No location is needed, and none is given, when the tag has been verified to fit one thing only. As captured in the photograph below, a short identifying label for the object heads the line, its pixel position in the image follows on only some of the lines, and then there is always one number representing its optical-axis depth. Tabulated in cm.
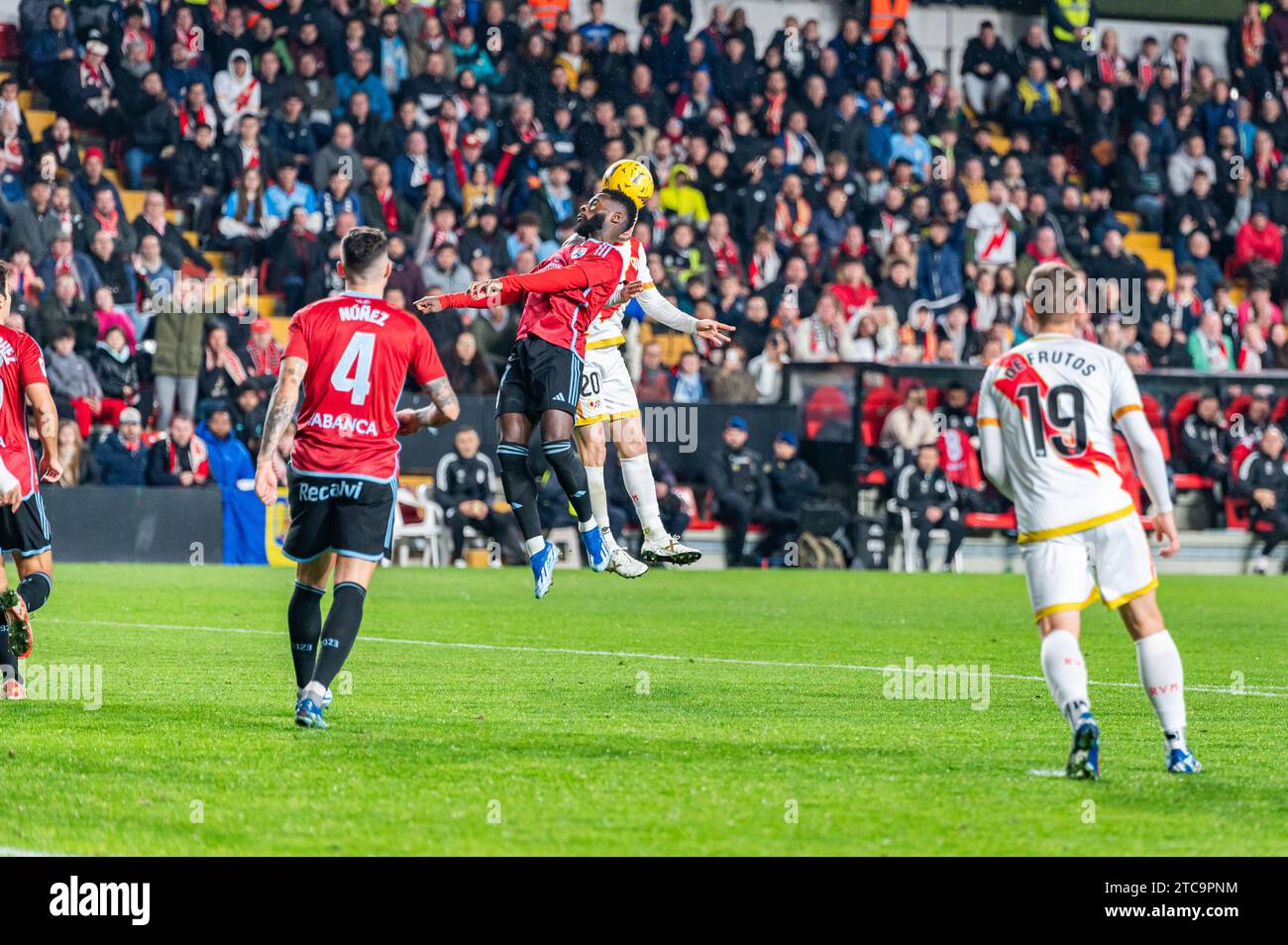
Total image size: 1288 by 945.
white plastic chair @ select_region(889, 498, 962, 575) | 2491
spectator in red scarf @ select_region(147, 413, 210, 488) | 2203
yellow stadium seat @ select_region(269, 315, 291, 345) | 2388
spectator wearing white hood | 2489
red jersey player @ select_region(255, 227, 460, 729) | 880
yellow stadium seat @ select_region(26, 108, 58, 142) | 2469
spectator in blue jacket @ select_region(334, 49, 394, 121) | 2573
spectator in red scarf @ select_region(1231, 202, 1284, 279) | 3017
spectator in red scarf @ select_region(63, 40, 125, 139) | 2434
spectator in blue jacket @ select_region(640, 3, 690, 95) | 2836
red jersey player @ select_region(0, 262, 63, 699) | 1008
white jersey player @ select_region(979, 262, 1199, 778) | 786
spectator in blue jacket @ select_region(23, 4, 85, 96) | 2433
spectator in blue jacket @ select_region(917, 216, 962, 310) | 2728
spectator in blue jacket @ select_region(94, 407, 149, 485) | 2173
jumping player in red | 1195
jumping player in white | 1238
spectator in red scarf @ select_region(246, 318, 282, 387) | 2245
